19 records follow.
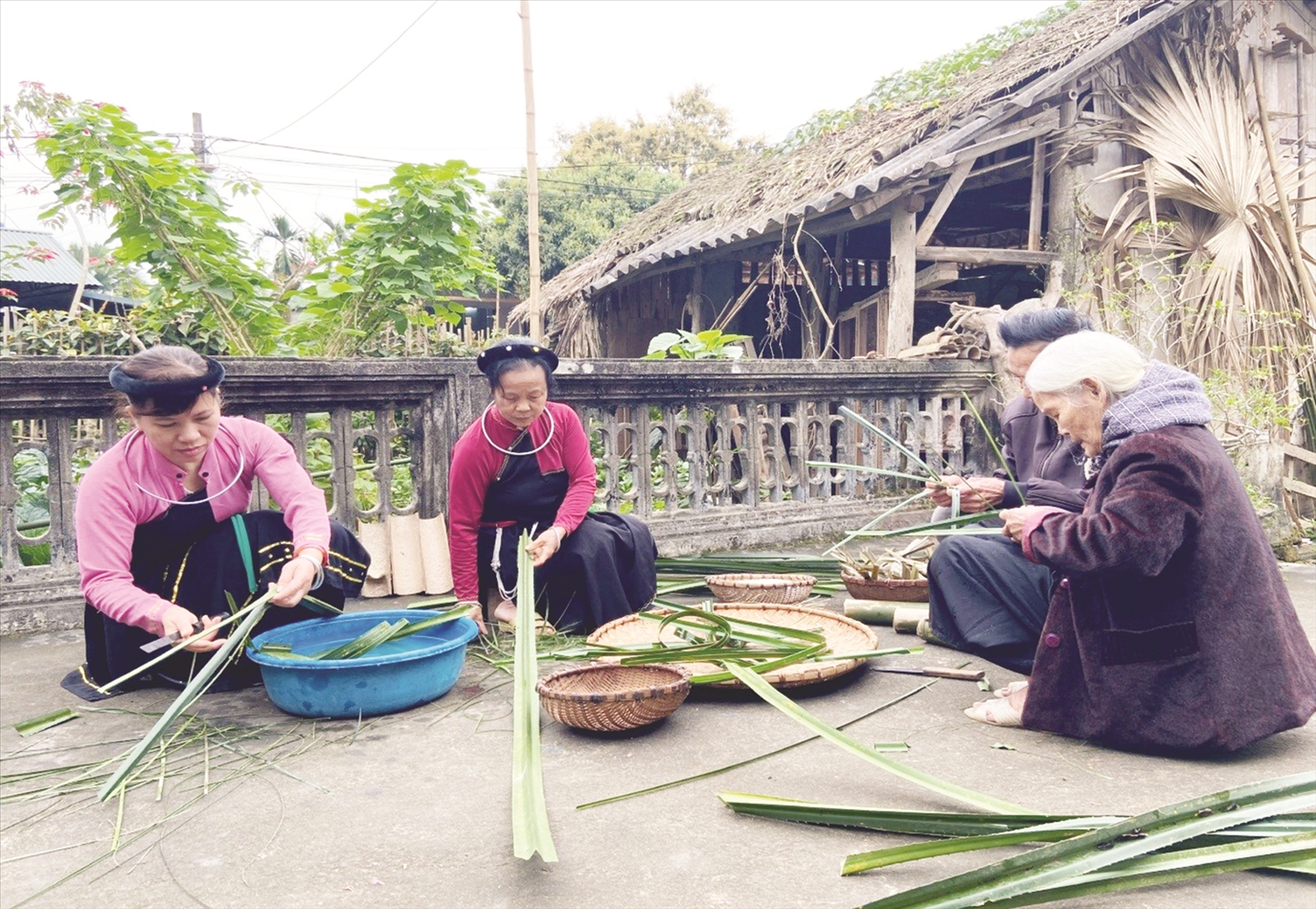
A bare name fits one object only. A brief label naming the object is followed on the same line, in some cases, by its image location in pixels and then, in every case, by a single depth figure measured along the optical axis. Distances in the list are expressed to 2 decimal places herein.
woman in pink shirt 2.80
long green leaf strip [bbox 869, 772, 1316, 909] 1.67
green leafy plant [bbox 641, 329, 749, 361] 6.42
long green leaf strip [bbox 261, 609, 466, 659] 2.98
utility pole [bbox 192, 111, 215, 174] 18.33
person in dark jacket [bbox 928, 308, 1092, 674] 3.15
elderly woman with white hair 2.35
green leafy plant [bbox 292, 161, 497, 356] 6.00
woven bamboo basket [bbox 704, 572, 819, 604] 4.15
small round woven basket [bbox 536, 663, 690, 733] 2.62
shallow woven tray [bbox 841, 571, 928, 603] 4.12
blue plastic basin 2.84
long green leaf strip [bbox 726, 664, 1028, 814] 2.06
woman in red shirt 3.68
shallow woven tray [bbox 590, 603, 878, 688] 2.98
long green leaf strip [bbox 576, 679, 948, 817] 2.25
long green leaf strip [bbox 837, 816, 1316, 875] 1.83
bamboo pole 7.43
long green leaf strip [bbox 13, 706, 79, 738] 2.83
